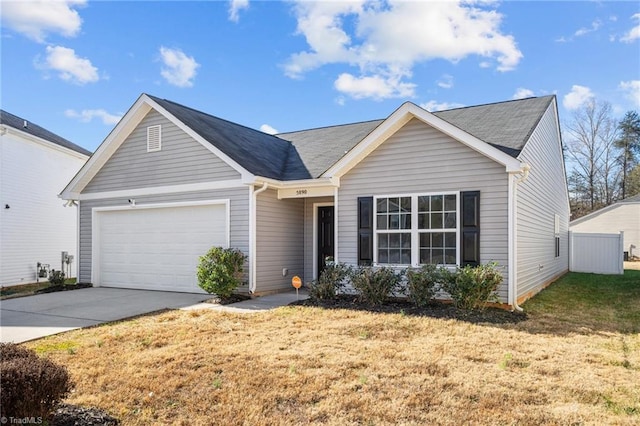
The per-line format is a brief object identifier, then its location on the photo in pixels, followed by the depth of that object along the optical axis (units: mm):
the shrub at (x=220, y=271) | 9516
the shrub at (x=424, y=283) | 8102
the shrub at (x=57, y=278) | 12312
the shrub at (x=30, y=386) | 2941
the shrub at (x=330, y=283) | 9070
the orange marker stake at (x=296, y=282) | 9171
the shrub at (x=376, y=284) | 8509
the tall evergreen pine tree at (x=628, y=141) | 30981
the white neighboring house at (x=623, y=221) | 24969
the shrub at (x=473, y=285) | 7629
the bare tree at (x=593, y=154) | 31922
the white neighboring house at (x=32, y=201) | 14156
